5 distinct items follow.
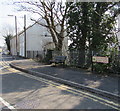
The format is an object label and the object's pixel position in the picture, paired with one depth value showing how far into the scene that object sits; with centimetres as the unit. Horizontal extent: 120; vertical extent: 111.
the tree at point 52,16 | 1712
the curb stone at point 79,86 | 574
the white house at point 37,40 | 3041
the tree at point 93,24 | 1184
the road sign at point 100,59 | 980
